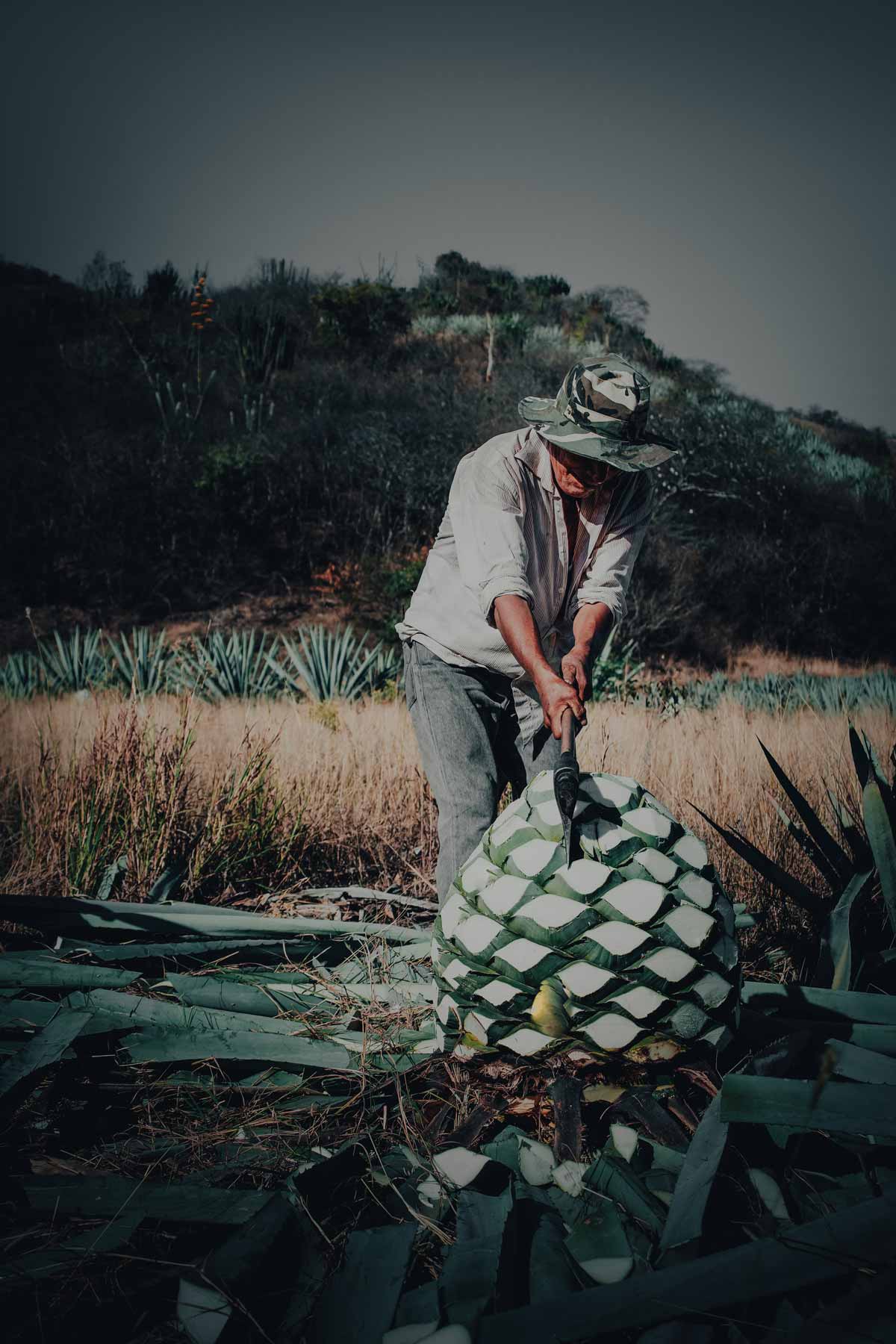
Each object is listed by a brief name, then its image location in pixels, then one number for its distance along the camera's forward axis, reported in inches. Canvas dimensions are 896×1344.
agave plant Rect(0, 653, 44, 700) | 290.4
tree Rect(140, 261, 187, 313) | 1026.1
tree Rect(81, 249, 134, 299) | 1033.5
